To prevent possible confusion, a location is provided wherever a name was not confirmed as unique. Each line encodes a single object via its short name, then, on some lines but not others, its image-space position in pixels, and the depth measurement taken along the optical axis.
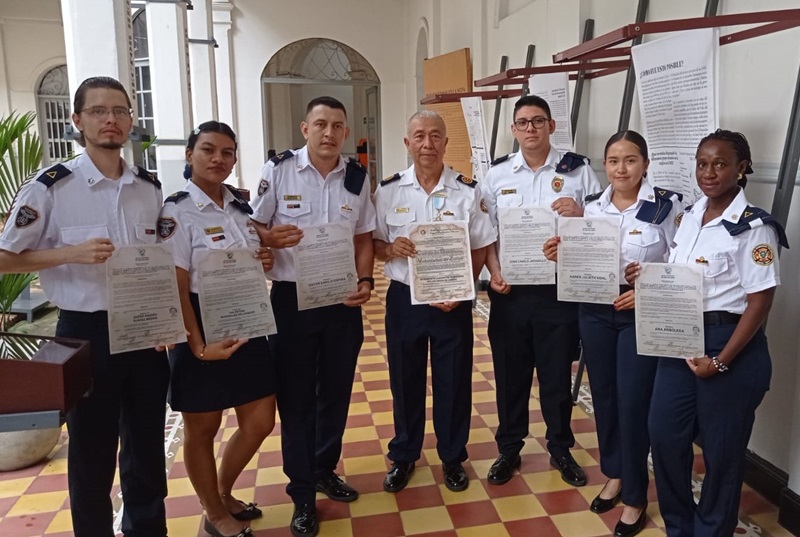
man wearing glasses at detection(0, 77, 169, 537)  1.74
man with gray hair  2.50
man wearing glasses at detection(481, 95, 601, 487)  2.61
